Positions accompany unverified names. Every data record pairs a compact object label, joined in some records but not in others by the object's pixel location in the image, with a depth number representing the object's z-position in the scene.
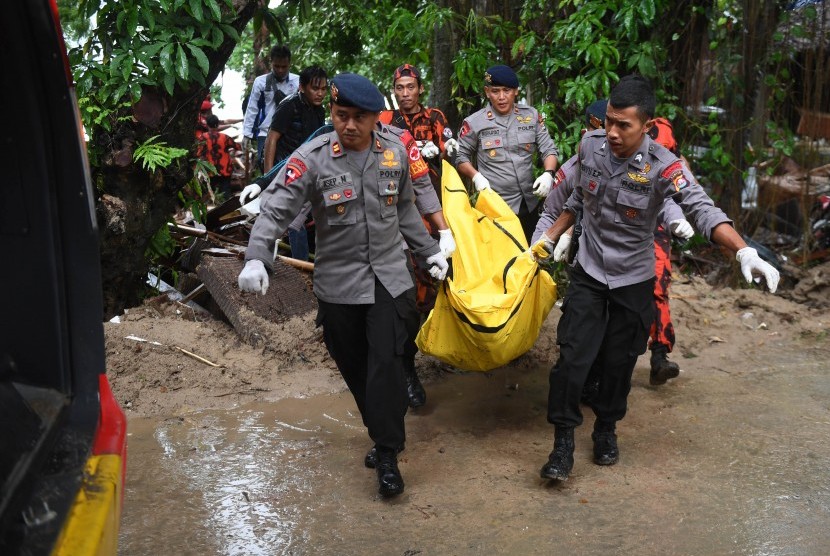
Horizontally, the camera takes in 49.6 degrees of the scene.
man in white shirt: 8.59
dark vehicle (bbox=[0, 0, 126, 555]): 2.15
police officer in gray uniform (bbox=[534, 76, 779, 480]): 3.92
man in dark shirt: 6.73
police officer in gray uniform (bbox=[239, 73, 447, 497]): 3.79
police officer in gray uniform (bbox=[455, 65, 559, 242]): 6.30
